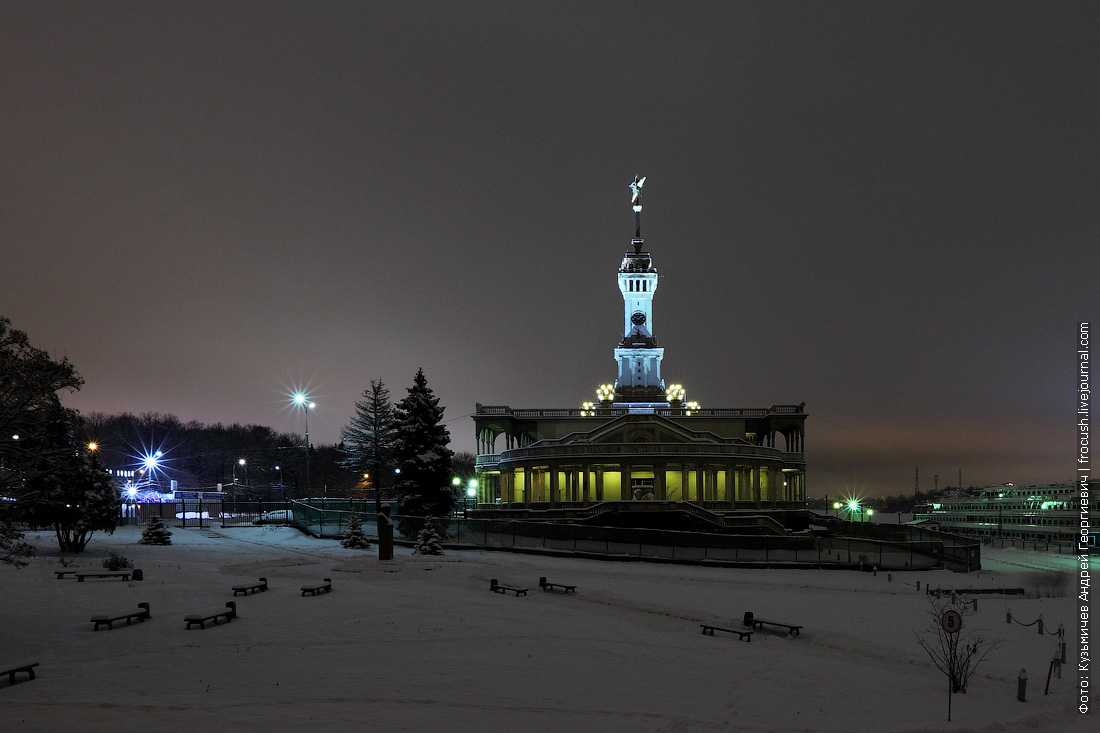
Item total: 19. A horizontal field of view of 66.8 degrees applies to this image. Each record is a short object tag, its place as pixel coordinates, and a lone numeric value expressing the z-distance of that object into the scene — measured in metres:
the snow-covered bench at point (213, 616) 20.77
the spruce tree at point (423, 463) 55.78
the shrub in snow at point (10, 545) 18.05
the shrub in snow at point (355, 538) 42.38
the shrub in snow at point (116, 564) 31.30
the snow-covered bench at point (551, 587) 28.82
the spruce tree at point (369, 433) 82.31
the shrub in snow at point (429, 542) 39.38
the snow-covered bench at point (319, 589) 26.59
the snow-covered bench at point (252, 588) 26.35
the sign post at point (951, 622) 15.63
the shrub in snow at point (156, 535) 43.06
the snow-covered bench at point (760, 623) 22.55
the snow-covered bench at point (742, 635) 21.81
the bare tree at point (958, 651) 17.25
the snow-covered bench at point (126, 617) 20.64
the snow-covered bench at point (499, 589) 28.93
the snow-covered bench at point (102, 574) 29.11
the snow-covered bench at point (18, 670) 15.49
